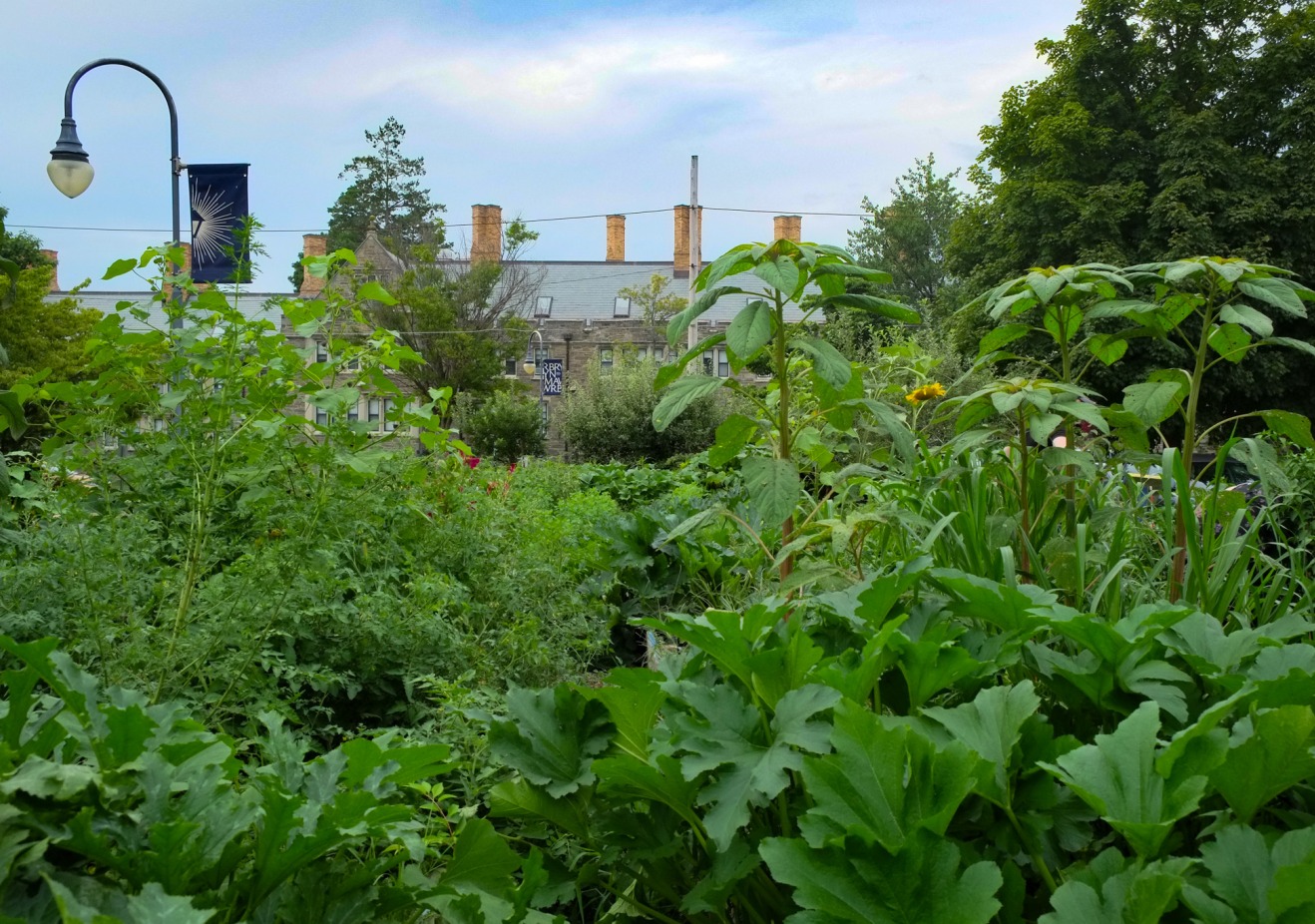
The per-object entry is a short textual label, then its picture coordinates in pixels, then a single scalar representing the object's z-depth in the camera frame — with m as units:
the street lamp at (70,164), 10.94
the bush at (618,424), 19.94
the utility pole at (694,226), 34.34
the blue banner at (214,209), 9.30
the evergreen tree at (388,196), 54.38
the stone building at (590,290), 42.00
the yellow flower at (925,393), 6.24
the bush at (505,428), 24.23
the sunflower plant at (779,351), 2.38
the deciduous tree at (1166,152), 22.70
